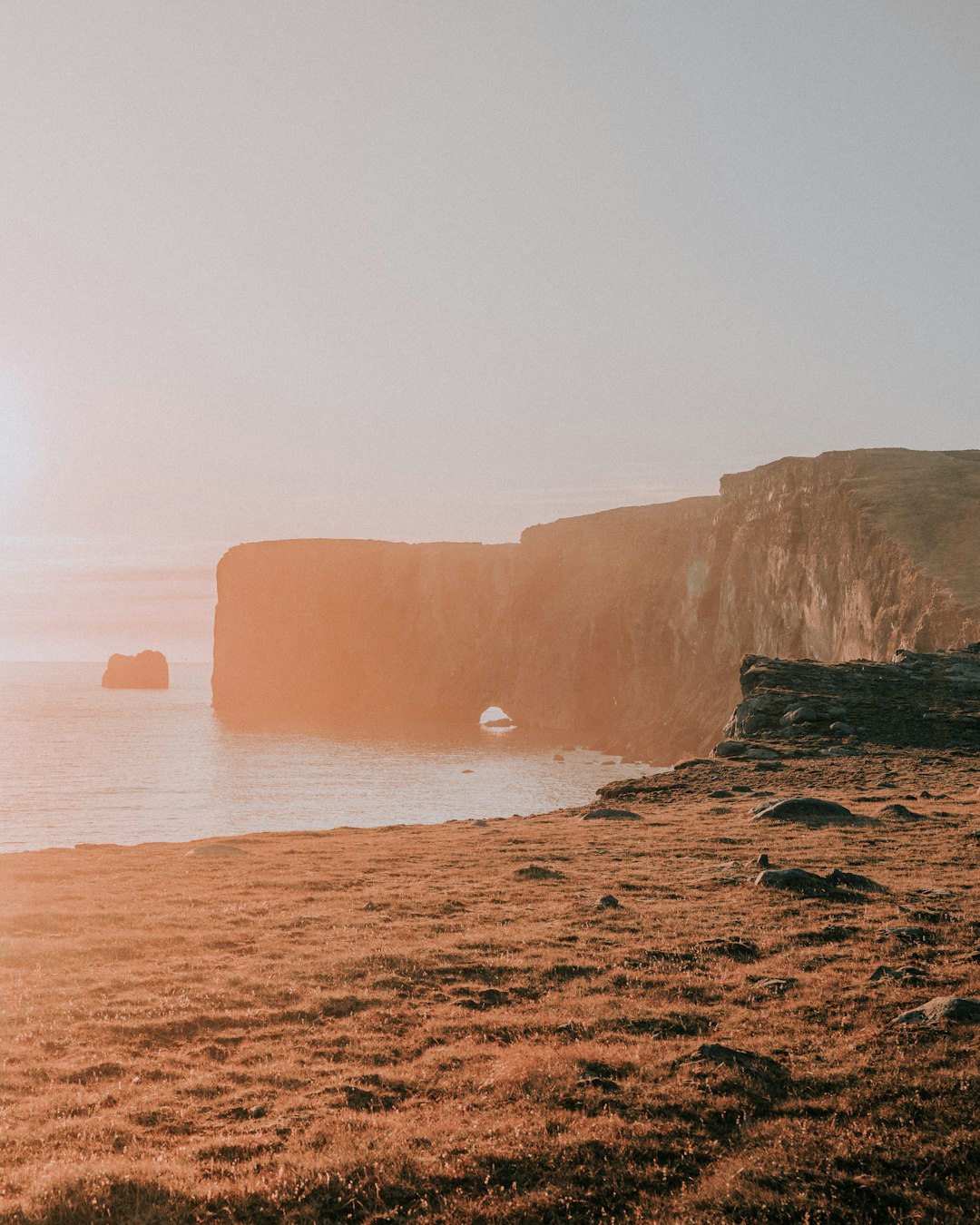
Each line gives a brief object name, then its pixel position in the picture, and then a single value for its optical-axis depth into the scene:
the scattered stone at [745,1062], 11.54
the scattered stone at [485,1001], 14.59
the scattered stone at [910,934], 16.81
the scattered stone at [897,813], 29.36
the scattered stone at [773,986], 14.63
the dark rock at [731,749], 44.41
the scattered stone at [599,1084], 11.34
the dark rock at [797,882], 20.64
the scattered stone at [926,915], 17.98
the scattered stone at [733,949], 16.67
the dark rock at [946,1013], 12.87
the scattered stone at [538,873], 24.27
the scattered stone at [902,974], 14.66
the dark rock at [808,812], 29.75
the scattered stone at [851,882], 20.84
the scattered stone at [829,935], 17.31
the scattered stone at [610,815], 34.91
